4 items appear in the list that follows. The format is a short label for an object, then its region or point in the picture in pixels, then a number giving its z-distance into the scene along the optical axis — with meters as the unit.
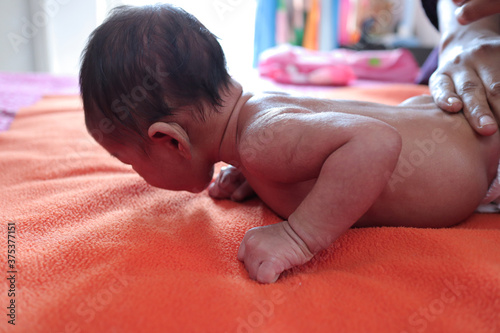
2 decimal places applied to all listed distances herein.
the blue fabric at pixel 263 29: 3.44
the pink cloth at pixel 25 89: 1.51
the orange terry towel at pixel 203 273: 0.49
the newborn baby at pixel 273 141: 0.60
